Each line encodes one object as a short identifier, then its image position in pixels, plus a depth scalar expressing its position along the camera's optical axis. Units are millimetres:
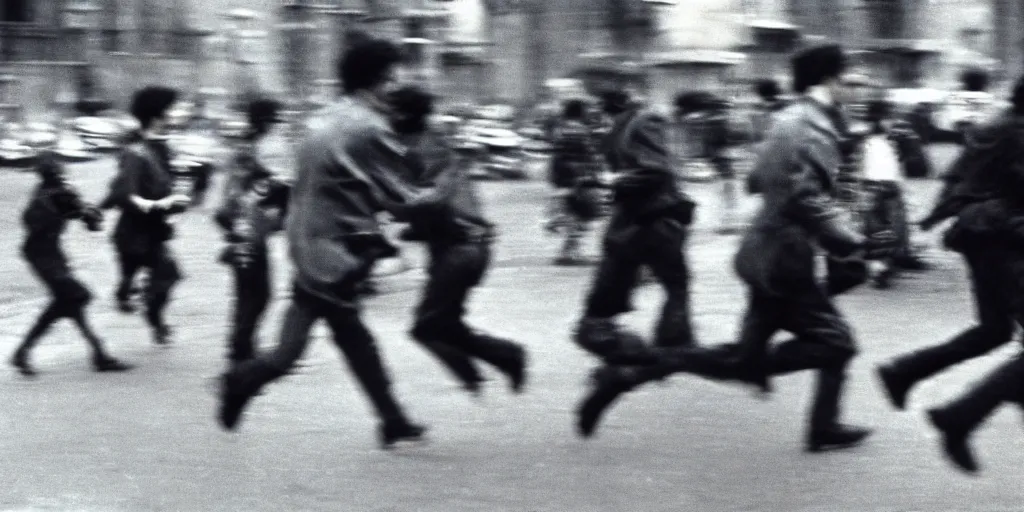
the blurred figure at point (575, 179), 15797
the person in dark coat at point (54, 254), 11344
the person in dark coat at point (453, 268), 9766
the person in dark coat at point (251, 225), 10578
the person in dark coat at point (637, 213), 10391
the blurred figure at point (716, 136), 17359
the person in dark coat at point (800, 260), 8359
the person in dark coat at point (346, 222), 8664
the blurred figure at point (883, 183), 14023
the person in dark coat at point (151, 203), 11867
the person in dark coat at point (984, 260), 7977
